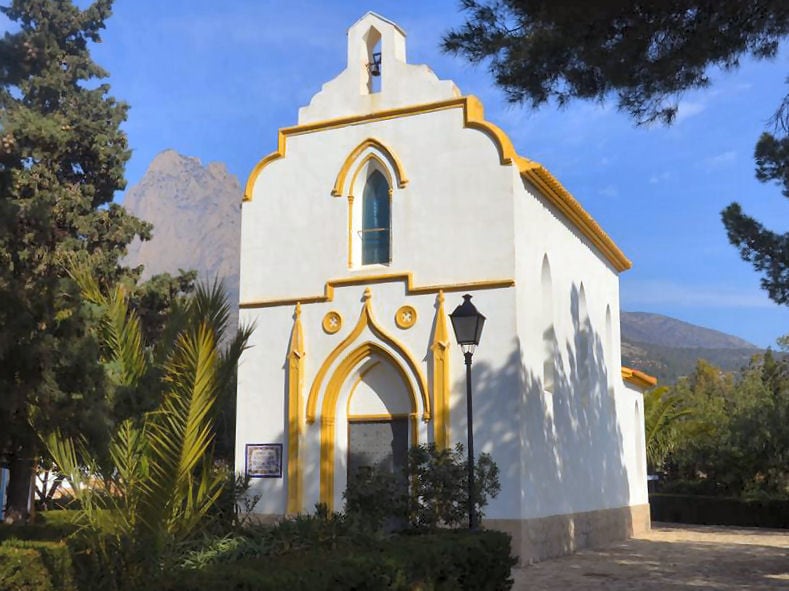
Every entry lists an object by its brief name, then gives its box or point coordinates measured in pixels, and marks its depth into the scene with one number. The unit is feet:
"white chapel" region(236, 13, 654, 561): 49.14
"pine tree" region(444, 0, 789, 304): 31.27
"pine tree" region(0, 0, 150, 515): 67.56
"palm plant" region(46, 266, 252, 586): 25.43
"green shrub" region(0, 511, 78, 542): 39.65
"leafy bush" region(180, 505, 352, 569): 27.50
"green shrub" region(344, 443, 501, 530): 36.37
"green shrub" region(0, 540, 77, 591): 27.14
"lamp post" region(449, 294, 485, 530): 37.45
